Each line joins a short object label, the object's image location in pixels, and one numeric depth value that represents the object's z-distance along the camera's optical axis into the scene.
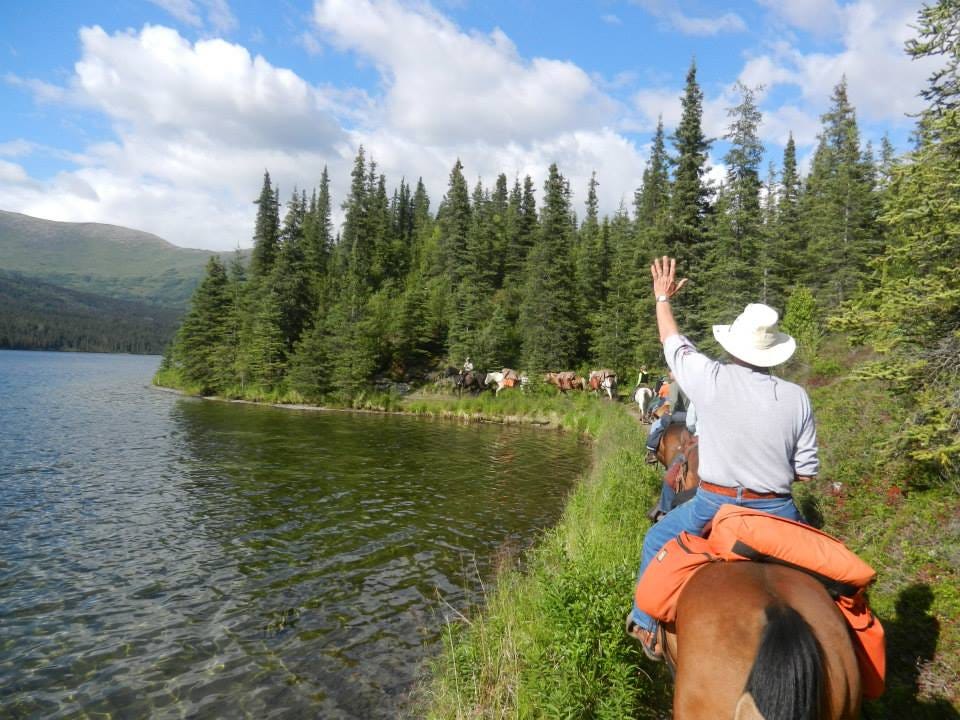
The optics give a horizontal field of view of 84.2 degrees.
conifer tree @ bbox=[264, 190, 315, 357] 44.31
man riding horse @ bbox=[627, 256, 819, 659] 3.34
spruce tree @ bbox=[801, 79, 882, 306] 27.84
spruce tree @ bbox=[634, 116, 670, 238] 52.44
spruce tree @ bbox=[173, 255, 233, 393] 43.91
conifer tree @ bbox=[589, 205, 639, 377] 39.22
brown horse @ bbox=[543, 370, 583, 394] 38.56
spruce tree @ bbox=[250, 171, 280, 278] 49.38
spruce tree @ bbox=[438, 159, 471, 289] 55.22
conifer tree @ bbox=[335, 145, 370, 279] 58.38
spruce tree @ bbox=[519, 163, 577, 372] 41.41
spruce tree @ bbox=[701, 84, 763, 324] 25.33
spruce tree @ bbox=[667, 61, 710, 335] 28.39
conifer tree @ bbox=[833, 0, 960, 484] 6.86
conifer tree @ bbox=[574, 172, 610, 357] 46.44
